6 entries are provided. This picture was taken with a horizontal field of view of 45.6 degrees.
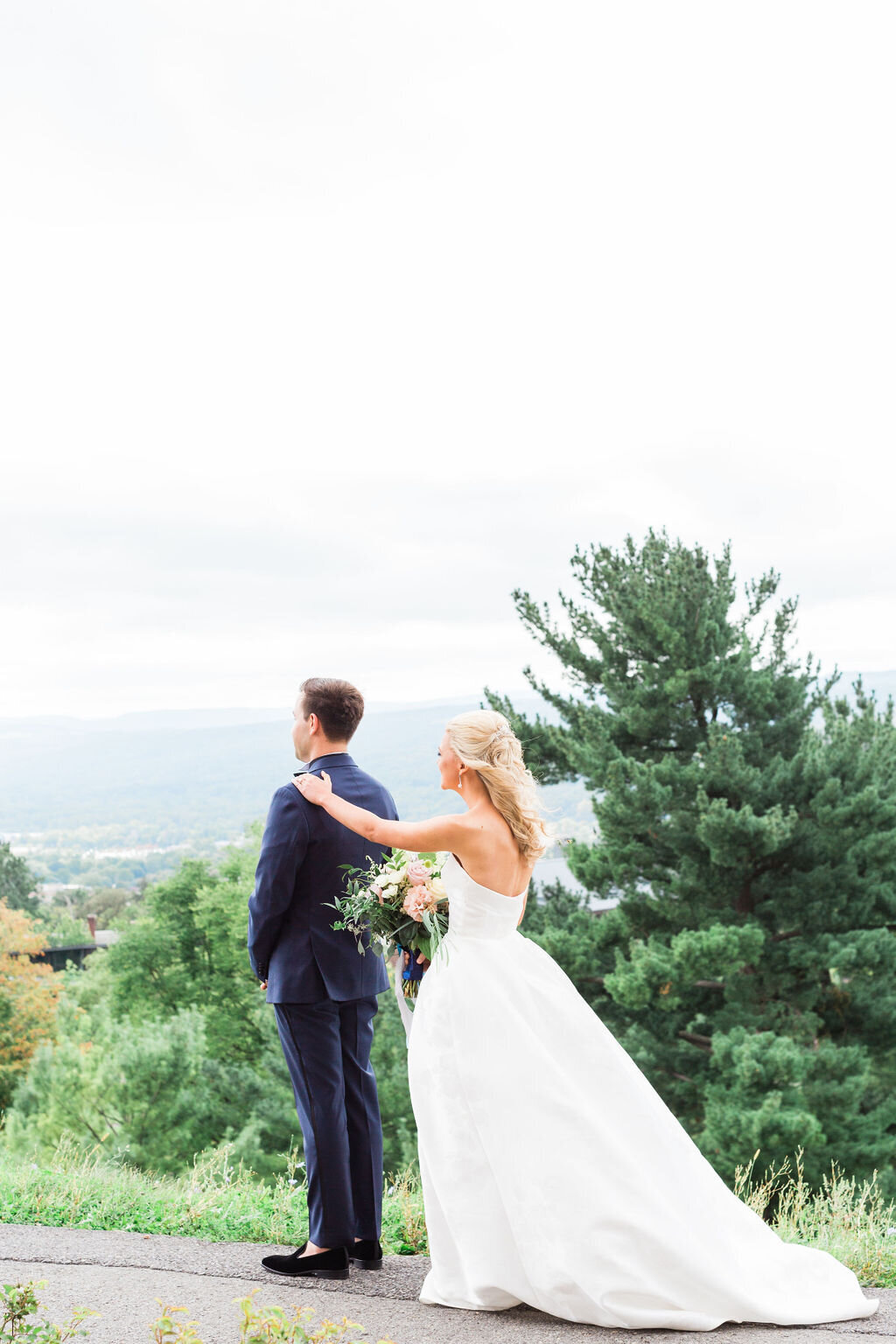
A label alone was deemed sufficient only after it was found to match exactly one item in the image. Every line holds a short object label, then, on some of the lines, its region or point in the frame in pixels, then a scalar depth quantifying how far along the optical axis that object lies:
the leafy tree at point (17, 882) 55.56
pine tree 14.09
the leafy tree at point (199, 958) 28.11
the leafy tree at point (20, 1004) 30.16
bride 3.35
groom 3.79
